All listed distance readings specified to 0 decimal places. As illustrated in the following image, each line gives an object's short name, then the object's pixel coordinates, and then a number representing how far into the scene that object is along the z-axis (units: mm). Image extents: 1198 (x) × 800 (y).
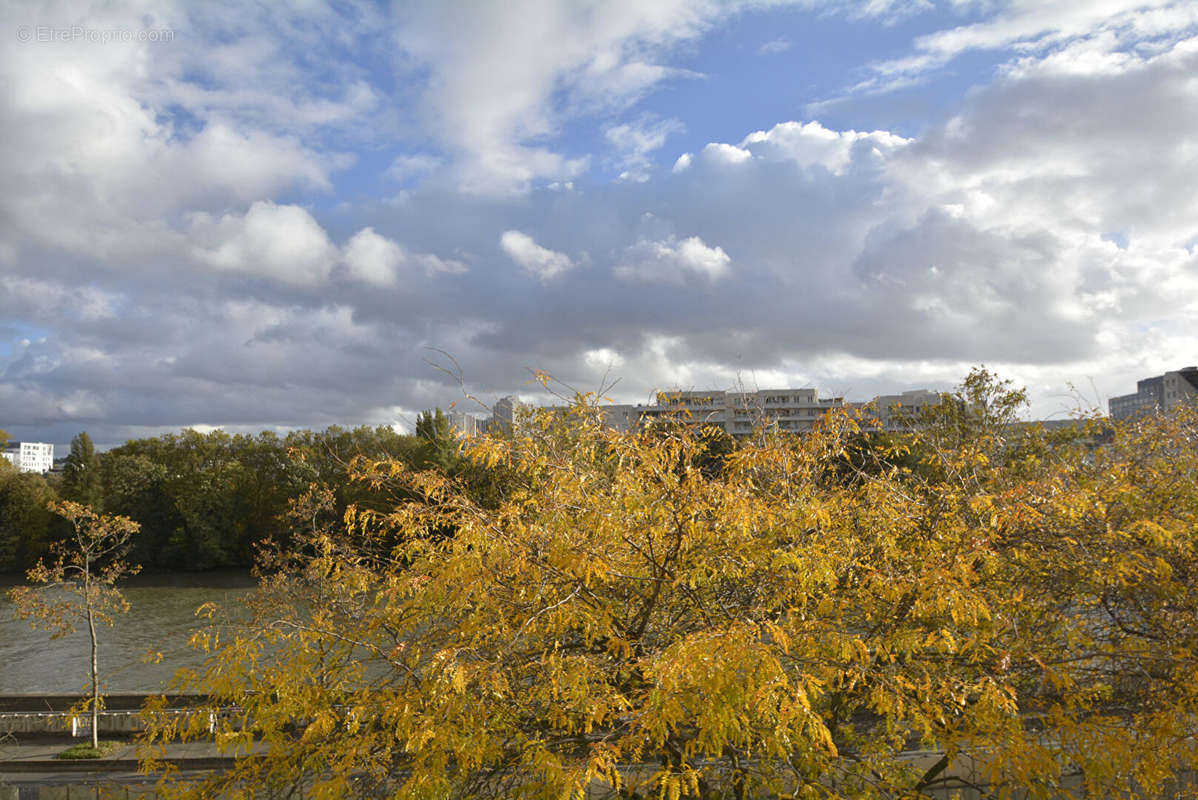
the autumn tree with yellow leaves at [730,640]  4531
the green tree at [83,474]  57375
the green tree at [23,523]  55000
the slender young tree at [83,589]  16969
